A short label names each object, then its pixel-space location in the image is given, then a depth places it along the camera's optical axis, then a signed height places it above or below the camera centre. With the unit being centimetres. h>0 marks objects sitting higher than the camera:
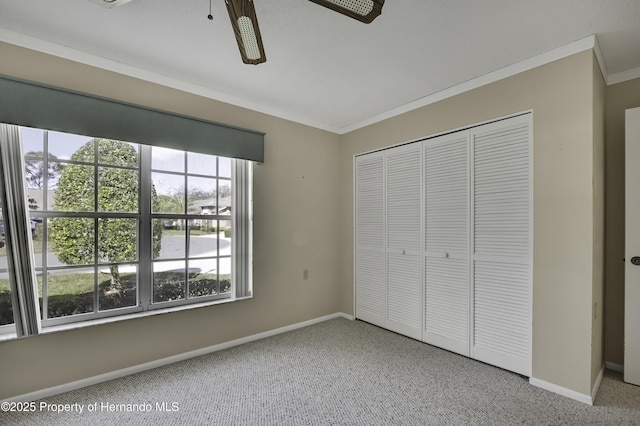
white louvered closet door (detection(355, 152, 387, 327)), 369 -34
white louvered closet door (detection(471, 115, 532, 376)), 248 -27
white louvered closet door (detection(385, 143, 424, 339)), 329 -30
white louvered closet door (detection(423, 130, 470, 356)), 288 -29
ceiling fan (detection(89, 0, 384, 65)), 128 +88
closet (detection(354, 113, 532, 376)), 253 -28
